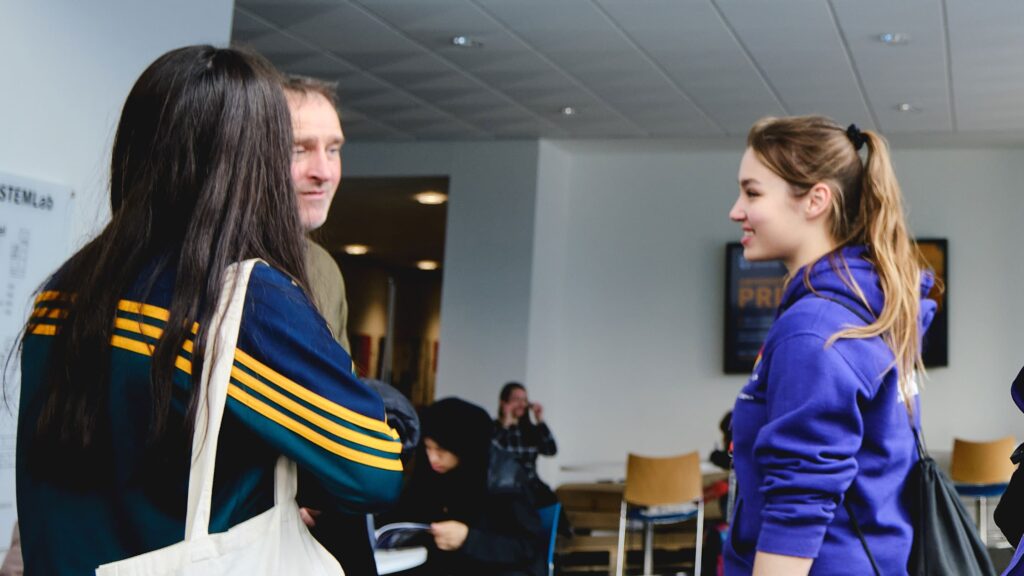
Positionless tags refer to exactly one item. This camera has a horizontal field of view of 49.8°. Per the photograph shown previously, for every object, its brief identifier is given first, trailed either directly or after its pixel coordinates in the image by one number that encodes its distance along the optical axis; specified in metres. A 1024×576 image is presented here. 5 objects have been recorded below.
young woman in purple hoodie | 1.42
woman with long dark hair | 1.02
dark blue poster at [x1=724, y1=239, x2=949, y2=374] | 7.73
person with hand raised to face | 7.04
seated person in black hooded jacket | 3.64
